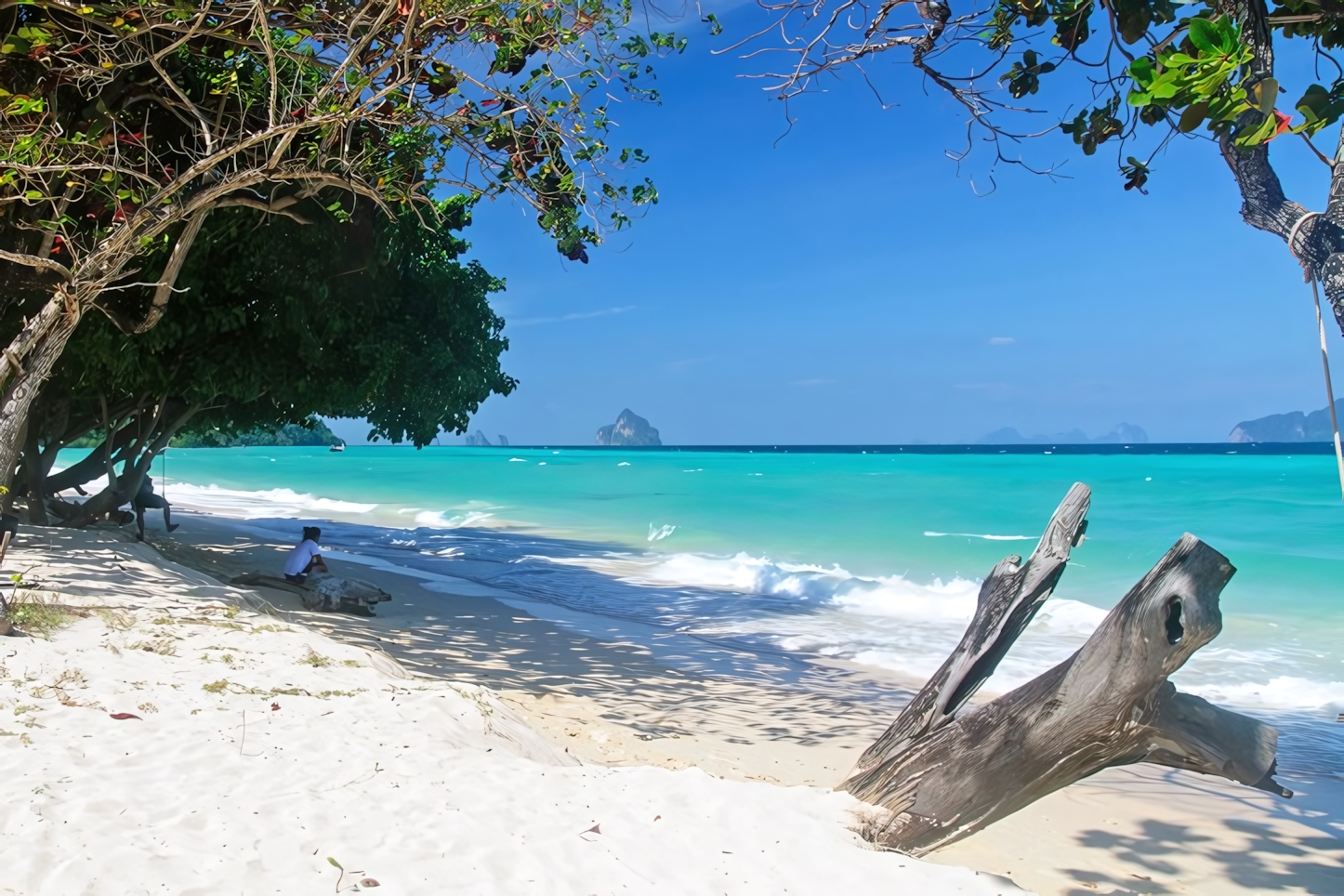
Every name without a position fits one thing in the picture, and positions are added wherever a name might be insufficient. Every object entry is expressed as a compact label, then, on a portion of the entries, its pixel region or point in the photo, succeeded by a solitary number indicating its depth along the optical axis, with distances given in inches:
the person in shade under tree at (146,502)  533.4
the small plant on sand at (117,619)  242.5
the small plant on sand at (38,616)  220.5
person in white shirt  415.8
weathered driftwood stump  124.6
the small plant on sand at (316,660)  234.7
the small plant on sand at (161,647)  223.6
